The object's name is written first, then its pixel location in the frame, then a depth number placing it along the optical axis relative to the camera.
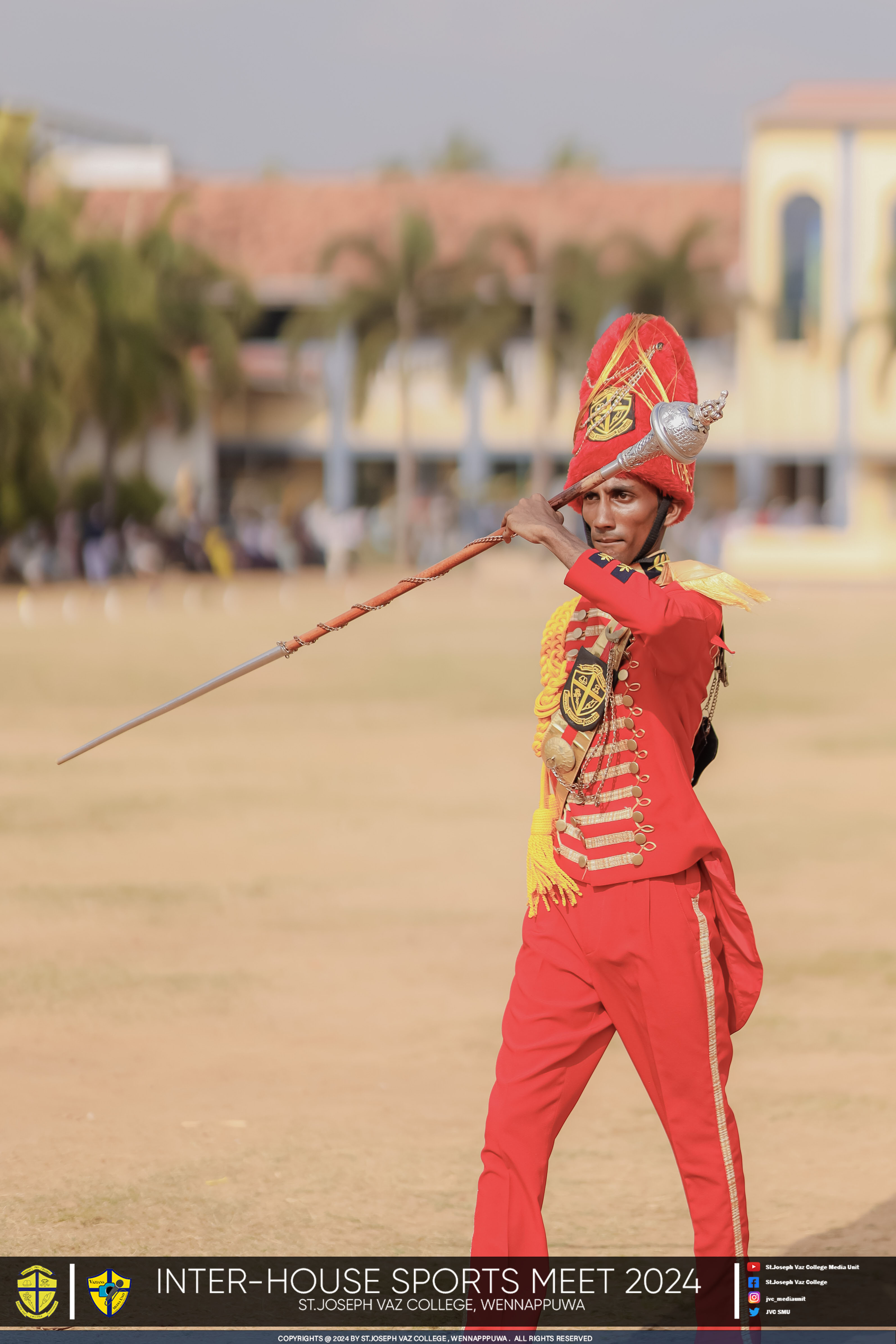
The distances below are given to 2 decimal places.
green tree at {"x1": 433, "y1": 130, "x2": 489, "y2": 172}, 70.62
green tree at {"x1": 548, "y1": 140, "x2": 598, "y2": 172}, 62.28
